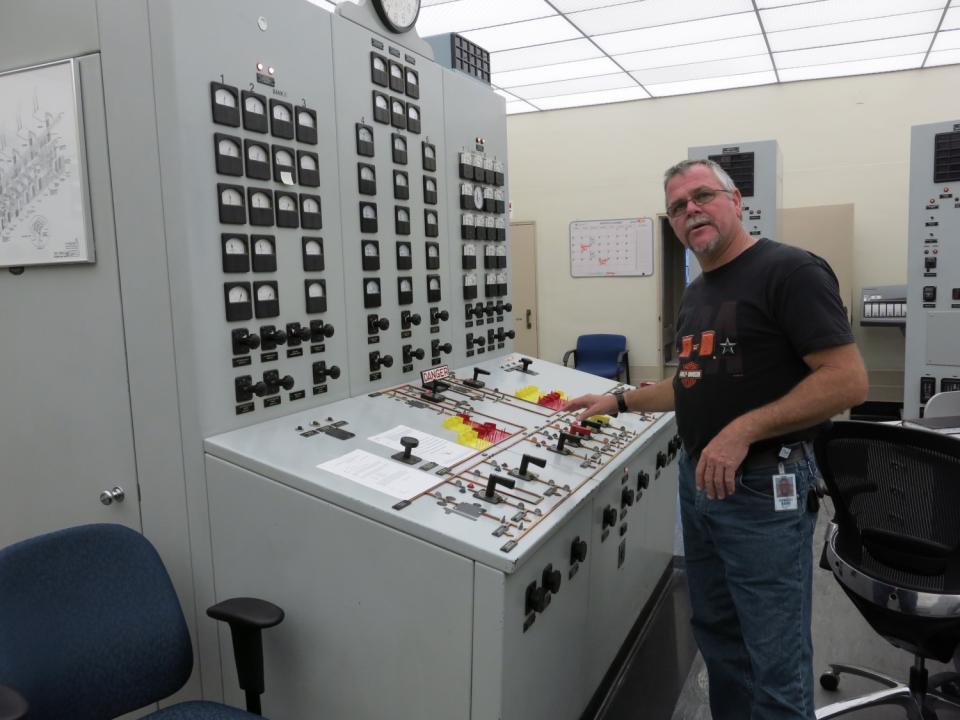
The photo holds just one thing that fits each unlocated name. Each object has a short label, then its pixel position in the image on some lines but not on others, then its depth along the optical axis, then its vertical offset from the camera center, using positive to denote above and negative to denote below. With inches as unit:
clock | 90.9 +37.1
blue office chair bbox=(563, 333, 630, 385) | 250.5 -28.6
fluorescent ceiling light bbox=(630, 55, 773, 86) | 205.9 +63.9
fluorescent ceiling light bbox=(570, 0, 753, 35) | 163.0 +64.6
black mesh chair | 64.2 -25.7
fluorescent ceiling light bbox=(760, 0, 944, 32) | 164.6 +63.7
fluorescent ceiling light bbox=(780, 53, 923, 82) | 205.8 +62.7
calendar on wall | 251.9 +11.6
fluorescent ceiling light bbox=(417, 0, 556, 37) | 160.7 +65.0
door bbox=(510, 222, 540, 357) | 272.1 -1.1
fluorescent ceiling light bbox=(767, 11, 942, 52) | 174.7 +63.3
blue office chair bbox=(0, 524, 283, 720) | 52.6 -27.7
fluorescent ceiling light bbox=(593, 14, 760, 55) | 174.6 +64.4
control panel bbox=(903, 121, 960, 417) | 168.1 +0.9
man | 59.1 -11.5
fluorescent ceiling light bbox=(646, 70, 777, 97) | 221.3 +63.9
